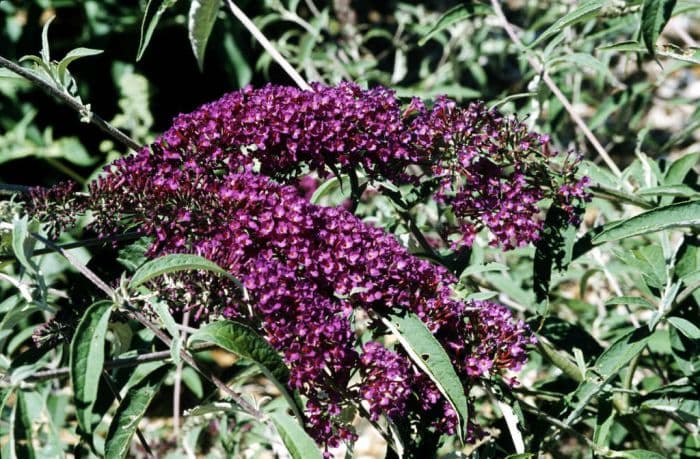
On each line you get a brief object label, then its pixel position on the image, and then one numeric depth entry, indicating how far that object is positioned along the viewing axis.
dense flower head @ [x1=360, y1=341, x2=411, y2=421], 1.47
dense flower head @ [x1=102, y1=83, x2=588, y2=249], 1.53
